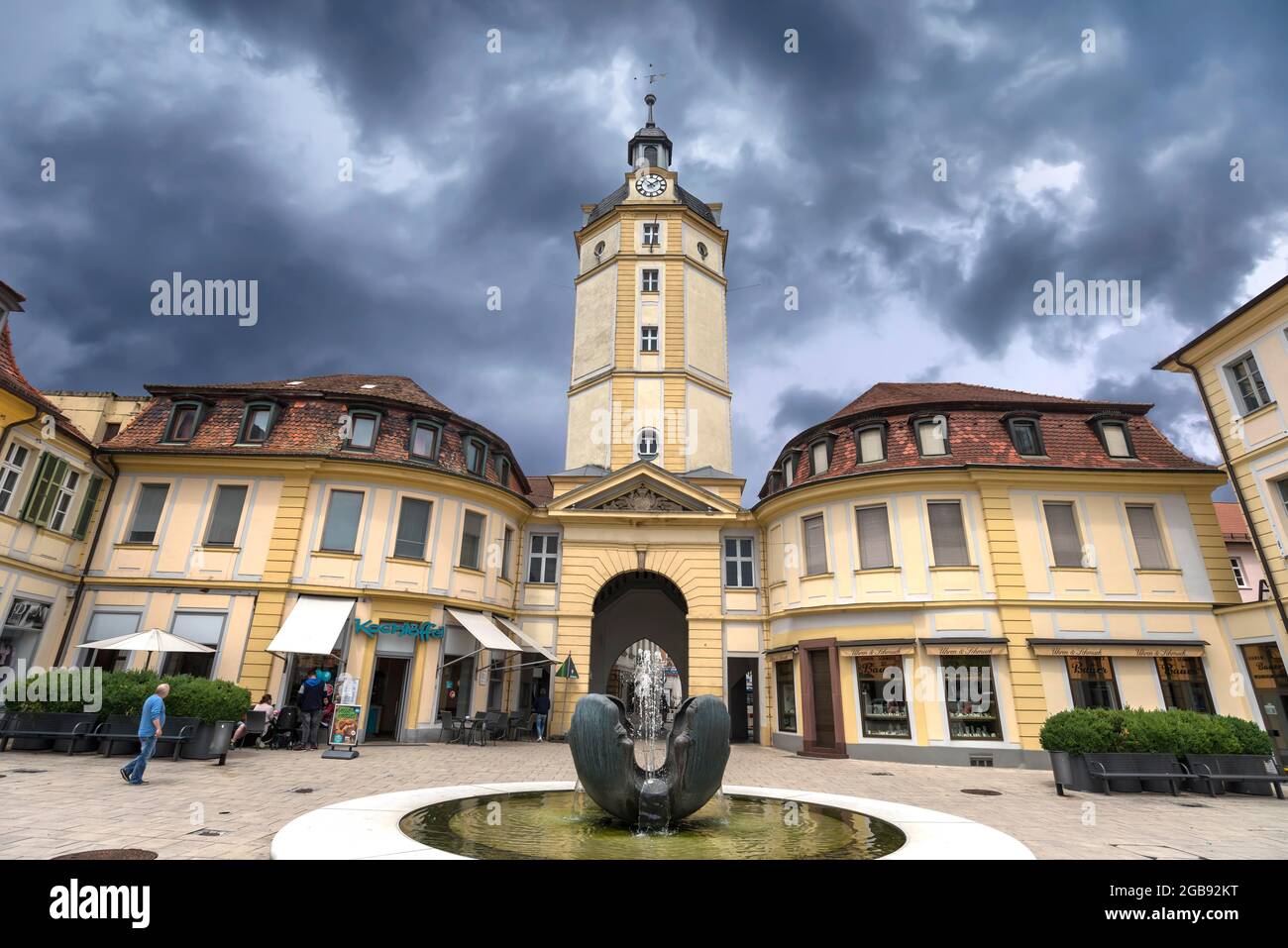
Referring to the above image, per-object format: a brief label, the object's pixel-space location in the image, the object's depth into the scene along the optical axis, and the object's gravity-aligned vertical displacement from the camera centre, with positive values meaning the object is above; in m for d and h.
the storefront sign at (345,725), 15.70 -0.90
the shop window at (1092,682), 18.28 +0.45
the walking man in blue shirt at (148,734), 10.24 -0.77
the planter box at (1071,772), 12.49 -1.39
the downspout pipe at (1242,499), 16.12 +5.20
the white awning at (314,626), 17.86 +1.68
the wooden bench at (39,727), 13.33 -0.90
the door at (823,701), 20.12 -0.22
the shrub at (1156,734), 12.31 -0.65
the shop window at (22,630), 17.02 +1.35
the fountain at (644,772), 7.46 -0.82
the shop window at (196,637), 19.20 +1.38
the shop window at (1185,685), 18.05 +0.41
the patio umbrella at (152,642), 15.82 +1.01
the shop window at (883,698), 19.00 -0.10
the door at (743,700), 24.05 -0.28
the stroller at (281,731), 17.06 -1.16
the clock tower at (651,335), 29.38 +16.75
